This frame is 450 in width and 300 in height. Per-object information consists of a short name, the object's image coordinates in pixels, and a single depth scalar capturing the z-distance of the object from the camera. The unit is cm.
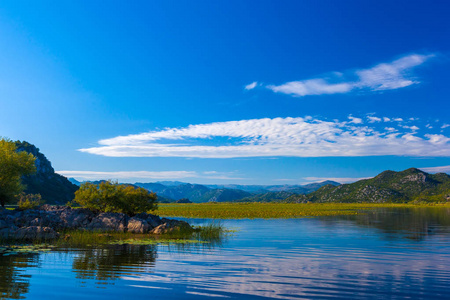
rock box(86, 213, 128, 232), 4206
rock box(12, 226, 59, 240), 3384
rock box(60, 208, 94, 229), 4244
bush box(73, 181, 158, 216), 4841
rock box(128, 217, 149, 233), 4119
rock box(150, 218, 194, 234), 4012
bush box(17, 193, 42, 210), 4609
